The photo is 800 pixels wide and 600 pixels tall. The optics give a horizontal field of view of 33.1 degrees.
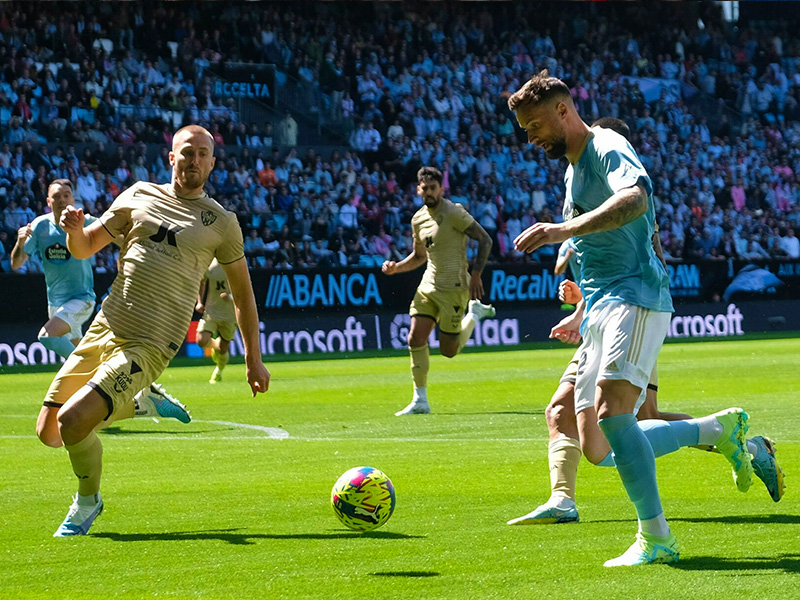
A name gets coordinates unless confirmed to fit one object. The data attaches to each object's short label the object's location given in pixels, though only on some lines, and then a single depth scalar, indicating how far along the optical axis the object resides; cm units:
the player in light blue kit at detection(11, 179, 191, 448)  1524
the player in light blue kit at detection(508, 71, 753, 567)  602
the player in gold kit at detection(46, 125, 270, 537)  723
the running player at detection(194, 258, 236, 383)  1992
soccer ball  705
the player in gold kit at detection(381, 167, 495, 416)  1524
